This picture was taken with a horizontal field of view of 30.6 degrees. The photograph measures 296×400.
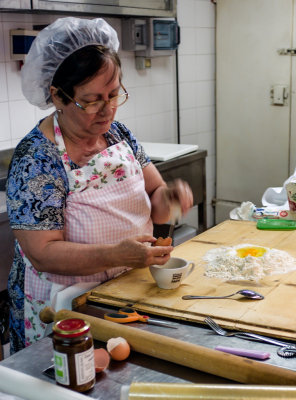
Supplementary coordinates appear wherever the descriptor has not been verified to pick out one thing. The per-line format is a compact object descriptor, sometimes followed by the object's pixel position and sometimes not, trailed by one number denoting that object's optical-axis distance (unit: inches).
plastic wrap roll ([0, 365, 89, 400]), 40.6
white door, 164.1
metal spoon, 57.6
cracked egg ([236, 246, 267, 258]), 70.0
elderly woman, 61.7
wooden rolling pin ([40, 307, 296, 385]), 41.3
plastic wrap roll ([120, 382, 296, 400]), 37.5
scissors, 53.8
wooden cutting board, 52.5
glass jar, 40.6
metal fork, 49.5
